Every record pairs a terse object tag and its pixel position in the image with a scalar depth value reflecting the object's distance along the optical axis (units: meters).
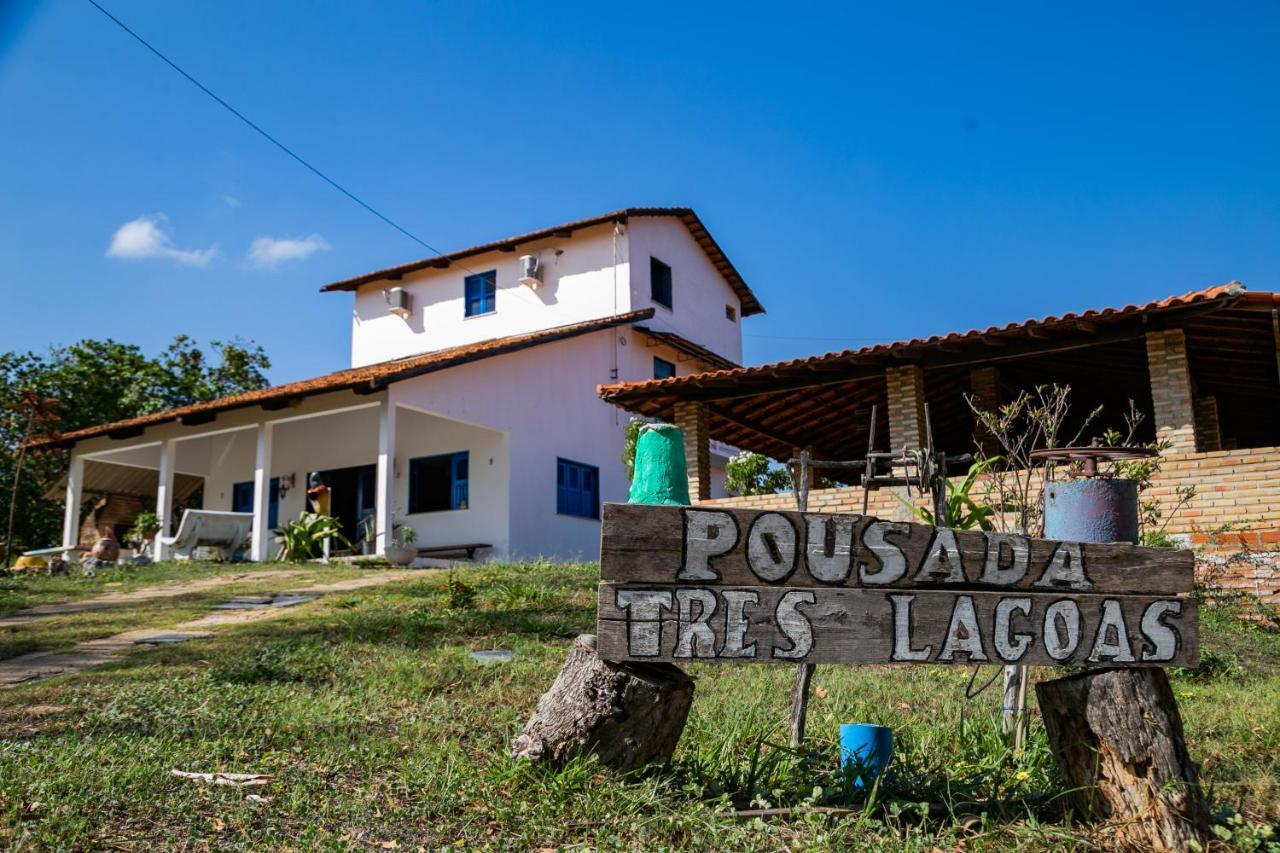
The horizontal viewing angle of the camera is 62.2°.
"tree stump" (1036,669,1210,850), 3.89
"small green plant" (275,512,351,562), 16.41
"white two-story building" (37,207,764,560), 17.16
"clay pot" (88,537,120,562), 17.08
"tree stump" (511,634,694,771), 4.04
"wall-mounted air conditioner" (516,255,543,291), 20.77
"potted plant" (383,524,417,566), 15.66
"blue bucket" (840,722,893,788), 4.48
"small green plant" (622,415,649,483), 17.14
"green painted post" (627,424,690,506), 4.43
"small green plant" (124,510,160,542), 20.05
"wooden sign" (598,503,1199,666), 3.85
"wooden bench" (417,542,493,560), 17.33
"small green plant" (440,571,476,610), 9.75
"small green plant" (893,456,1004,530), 5.88
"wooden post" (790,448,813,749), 5.04
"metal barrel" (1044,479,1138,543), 4.41
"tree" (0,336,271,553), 24.88
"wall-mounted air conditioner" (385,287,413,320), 22.03
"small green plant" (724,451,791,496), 17.48
